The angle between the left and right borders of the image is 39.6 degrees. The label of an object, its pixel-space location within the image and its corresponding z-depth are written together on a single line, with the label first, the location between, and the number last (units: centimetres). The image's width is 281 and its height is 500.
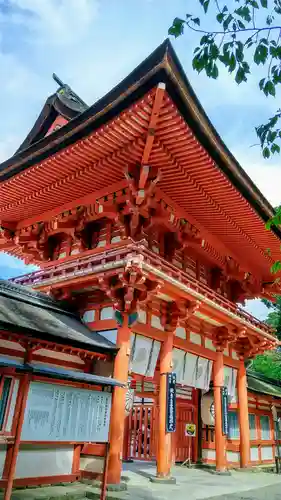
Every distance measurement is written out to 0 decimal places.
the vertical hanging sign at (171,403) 1175
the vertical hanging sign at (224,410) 1500
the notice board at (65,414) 704
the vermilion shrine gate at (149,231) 1048
